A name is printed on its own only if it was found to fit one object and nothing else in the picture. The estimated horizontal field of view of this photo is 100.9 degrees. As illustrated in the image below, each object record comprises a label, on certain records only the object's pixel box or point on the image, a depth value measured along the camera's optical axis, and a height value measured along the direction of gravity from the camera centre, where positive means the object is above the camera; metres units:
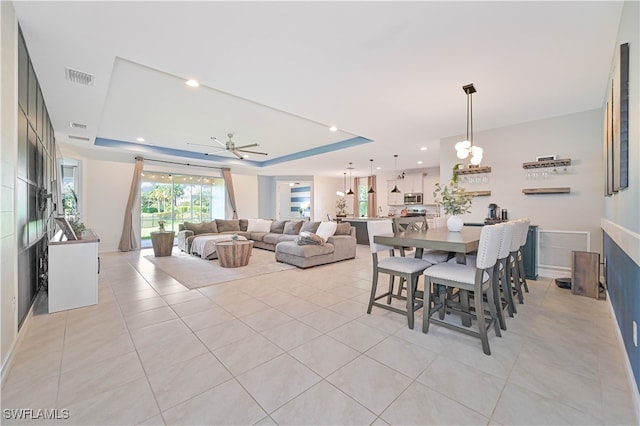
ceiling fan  5.72 +1.46
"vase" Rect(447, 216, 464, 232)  3.30 -0.14
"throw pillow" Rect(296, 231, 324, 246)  5.30 -0.57
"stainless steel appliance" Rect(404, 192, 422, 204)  9.71 +0.53
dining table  2.29 -0.27
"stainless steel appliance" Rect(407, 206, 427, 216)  9.43 +0.03
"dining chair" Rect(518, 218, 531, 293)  3.09 -0.37
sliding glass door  8.08 +0.40
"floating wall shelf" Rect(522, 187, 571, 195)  4.19 +0.35
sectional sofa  5.26 -0.64
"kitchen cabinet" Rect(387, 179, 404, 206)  10.35 +0.67
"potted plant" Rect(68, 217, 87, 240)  3.48 -0.22
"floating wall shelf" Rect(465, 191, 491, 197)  4.93 +0.35
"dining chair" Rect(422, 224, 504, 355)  2.16 -0.60
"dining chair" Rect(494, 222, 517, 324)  2.44 -0.60
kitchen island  8.23 -0.54
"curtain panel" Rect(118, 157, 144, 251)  7.30 -0.11
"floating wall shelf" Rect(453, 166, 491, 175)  4.86 +0.78
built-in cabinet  2.96 -0.72
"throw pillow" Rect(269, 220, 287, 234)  7.75 -0.45
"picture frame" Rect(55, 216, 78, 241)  3.13 -0.19
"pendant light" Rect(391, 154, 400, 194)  7.58 +1.07
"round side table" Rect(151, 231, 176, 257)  6.28 -0.72
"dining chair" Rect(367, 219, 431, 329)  2.56 -0.58
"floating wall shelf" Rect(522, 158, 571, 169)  4.16 +0.78
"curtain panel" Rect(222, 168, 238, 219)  9.21 +0.87
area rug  4.31 -1.09
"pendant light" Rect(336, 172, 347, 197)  13.07 +1.34
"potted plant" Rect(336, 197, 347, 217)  11.93 +0.35
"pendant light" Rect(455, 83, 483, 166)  3.52 +0.83
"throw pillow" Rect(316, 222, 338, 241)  5.71 -0.40
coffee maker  4.68 +0.01
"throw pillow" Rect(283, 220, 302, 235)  7.16 -0.44
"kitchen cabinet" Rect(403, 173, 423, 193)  9.66 +1.09
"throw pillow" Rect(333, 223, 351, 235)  6.08 -0.40
